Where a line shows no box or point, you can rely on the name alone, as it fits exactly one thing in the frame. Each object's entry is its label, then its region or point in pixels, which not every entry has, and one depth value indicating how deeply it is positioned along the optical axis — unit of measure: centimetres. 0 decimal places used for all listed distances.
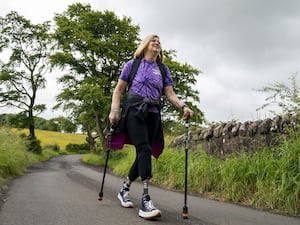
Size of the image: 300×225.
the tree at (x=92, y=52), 2114
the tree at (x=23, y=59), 3053
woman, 377
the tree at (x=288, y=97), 555
